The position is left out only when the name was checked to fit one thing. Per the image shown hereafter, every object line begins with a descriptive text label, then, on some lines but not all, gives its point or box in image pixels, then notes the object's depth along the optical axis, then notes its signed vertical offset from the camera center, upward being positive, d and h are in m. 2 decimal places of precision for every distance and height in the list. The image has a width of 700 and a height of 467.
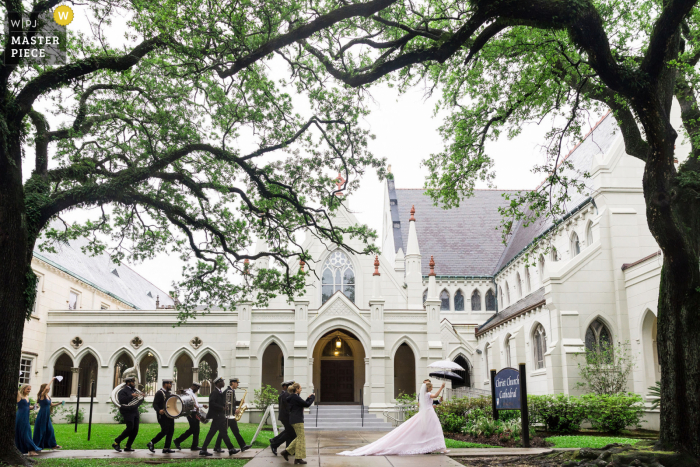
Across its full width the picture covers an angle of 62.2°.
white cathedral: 22.55 +2.10
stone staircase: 22.34 -2.28
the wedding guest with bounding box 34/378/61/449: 13.91 -1.47
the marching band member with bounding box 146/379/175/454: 13.46 -1.29
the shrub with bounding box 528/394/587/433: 18.31 -1.52
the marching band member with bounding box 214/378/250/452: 13.51 -1.51
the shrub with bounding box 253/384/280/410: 24.29 -1.39
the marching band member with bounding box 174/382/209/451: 13.89 -1.59
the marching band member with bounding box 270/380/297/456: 11.96 -1.33
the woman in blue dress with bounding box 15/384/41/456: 12.82 -1.57
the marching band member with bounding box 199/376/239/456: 13.32 -1.14
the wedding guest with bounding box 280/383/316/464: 11.34 -1.16
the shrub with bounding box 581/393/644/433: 18.16 -1.50
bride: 12.84 -1.67
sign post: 13.76 -0.73
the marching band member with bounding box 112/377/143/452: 13.23 -1.14
